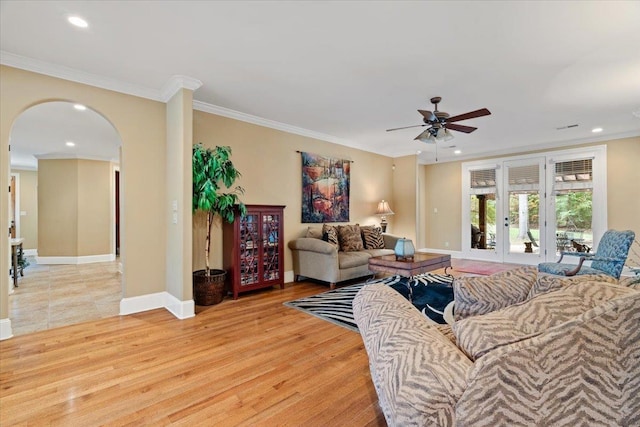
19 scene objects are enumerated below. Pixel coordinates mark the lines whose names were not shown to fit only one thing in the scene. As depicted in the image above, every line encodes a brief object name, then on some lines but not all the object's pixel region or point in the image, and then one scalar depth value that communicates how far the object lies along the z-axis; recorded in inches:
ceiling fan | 140.1
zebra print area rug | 129.9
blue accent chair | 138.4
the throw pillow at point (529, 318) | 35.4
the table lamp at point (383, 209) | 261.3
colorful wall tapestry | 211.5
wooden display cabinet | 157.9
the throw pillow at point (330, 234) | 196.5
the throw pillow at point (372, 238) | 217.3
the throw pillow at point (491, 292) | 56.9
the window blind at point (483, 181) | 286.2
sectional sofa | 32.9
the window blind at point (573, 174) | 236.1
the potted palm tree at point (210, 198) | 144.0
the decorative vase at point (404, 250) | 153.3
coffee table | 145.6
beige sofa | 176.6
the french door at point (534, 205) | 234.7
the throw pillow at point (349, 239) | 203.8
